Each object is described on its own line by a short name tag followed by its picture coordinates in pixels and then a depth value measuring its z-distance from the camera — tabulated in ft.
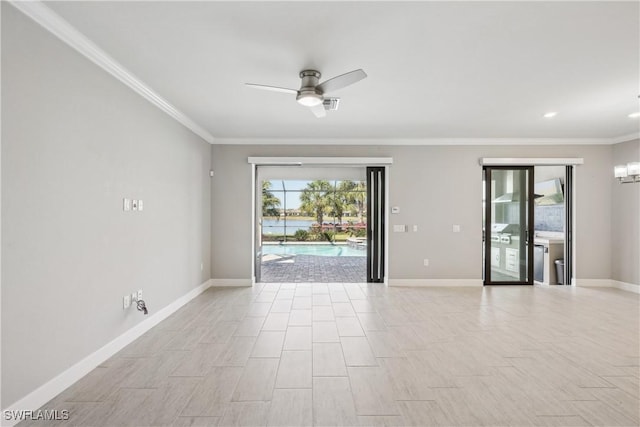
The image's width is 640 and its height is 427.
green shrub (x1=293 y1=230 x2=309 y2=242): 43.32
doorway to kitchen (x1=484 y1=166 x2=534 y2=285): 18.79
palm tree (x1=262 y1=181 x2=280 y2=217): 41.61
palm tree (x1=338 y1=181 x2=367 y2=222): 42.93
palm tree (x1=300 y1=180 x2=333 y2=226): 42.42
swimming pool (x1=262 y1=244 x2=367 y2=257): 34.65
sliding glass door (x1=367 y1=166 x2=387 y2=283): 19.31
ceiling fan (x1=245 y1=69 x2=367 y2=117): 8.35
